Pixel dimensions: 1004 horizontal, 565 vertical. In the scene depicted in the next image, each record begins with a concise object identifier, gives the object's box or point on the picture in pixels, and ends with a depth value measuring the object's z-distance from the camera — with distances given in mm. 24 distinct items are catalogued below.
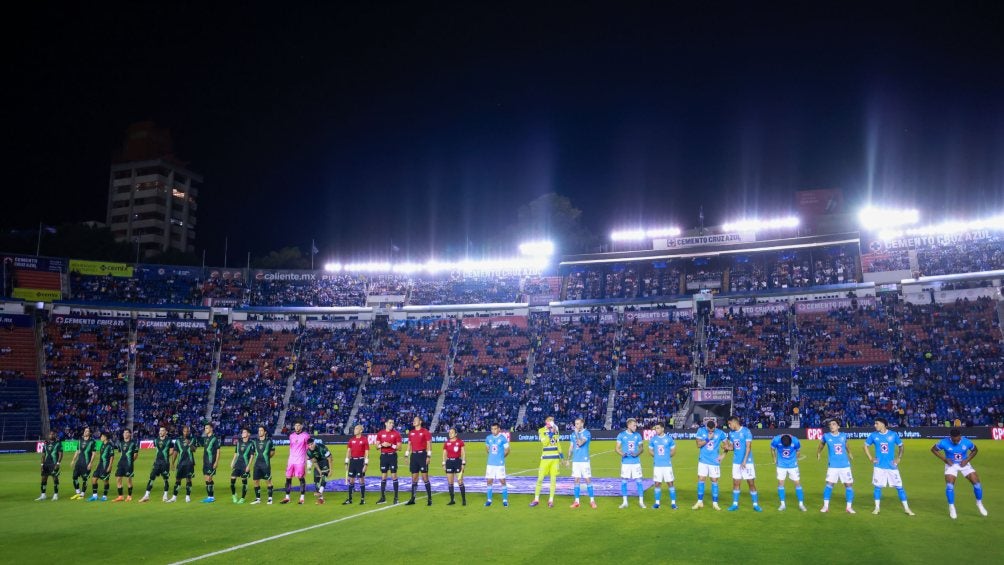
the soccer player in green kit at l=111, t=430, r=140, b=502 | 21188
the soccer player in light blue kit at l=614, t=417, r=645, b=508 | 17719
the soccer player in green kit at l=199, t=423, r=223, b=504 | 20094
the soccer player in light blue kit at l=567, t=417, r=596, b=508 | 17812
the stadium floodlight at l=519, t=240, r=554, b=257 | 71250
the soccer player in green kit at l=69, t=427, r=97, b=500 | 21578
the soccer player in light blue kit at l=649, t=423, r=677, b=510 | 17359
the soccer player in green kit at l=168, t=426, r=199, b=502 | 20766
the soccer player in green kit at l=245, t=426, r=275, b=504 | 19406
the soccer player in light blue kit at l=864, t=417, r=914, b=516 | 15969
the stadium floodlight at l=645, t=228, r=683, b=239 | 66675
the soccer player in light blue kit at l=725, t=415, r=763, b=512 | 16984
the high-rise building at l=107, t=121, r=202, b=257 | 121375
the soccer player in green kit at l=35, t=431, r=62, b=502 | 21938
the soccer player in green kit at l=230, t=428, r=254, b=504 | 19781
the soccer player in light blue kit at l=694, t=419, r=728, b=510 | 17359
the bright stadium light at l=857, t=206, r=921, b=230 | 59719
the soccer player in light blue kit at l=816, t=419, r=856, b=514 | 16359
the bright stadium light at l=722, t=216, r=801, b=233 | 63000
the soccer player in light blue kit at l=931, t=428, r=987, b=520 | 15636
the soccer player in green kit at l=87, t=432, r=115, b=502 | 21406
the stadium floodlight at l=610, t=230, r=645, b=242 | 67688
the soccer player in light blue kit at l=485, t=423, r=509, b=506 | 18219
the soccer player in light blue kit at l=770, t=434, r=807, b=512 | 16656
